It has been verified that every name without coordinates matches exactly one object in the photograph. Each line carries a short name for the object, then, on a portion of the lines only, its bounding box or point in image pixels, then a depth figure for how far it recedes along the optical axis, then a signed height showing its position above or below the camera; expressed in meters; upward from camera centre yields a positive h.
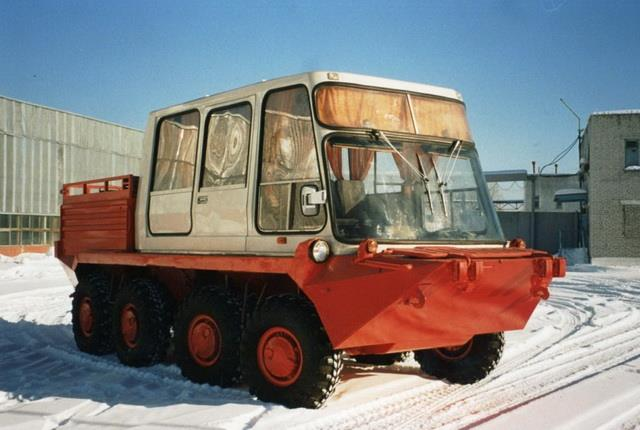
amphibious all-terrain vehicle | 5.30 -0.15
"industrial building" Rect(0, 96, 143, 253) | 28.03 +2.64
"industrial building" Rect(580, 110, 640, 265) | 28.38 +1.52
